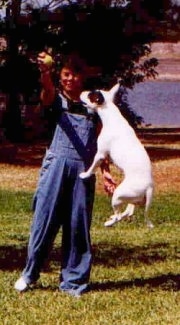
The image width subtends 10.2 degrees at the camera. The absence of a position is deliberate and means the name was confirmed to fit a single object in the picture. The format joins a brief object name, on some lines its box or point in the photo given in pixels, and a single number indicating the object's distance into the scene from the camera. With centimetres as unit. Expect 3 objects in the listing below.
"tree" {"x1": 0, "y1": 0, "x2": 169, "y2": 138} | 2797
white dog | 669
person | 736
